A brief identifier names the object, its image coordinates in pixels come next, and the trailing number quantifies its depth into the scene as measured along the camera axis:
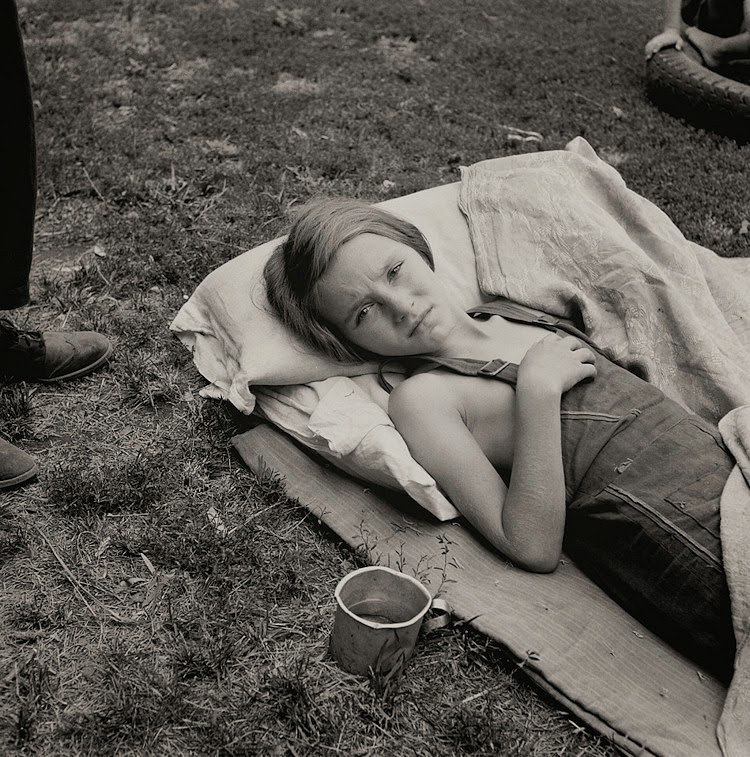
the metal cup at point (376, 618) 2.06
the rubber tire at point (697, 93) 5.29
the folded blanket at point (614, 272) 2.95
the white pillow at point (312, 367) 2.59
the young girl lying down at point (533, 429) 2.30
